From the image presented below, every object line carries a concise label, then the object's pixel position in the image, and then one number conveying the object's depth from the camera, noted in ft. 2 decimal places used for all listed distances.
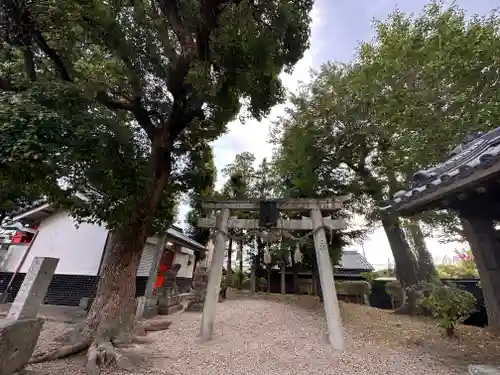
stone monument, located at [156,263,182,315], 27.49
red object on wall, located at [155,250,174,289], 45.06
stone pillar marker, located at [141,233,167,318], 24.81
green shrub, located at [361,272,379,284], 48.98
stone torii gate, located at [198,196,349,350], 18.37
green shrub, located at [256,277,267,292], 53.21
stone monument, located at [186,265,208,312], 30.78
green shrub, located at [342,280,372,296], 44.88
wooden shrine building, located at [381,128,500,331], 8.00
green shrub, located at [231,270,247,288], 54.03
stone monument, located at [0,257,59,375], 10.04
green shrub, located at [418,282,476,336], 19.22
